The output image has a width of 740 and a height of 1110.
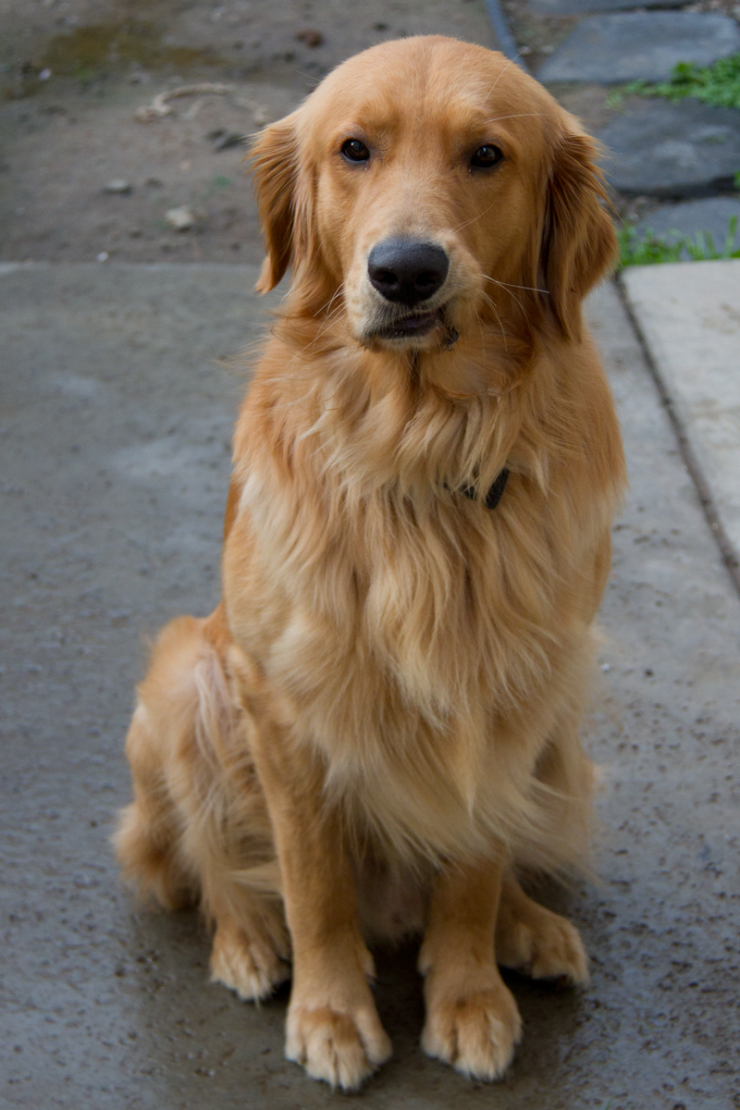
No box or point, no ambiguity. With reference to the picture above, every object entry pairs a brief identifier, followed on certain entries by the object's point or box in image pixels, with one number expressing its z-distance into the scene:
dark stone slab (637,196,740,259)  4.65
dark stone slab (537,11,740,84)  5.99
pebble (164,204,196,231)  4.84
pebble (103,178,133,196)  5.13
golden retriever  1.73
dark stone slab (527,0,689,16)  6.92
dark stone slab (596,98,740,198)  4.99
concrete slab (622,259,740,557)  3.38
